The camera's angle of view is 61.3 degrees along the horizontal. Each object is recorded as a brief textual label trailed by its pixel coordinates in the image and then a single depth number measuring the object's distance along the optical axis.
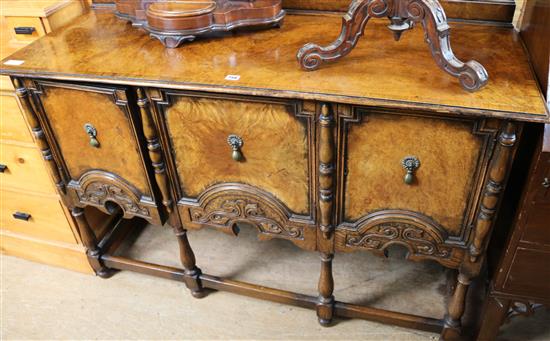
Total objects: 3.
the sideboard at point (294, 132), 1.19
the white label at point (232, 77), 1.26
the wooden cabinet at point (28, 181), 1.70
